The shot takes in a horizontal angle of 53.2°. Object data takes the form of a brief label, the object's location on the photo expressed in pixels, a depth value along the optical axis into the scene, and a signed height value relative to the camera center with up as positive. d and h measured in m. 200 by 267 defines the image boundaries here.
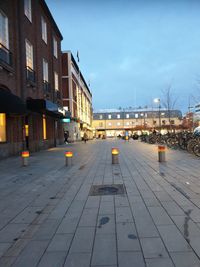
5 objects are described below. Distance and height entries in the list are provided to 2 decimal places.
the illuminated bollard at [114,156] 9.28 -1.06
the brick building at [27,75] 11.57 +4.26
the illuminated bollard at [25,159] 9.09 -1.08
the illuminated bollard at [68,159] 9.01 -1.12
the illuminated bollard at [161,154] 9.48 -1.04
